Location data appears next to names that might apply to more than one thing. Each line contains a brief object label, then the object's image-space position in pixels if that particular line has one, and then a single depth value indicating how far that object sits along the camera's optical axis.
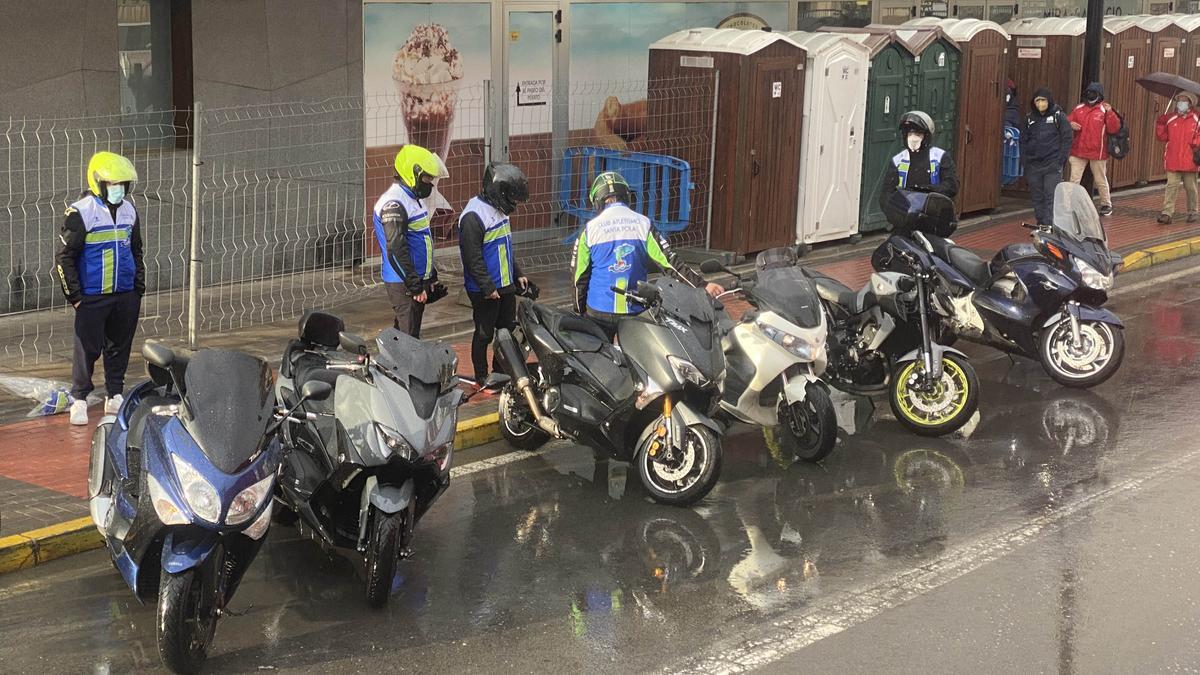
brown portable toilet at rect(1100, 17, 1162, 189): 21.27
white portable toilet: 15.98
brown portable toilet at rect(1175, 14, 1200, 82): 22.81
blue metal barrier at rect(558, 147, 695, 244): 15.14
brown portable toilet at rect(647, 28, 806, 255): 15.16
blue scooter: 6.01
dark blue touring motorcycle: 10.85
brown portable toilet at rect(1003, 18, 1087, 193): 20.50
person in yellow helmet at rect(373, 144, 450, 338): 9.91
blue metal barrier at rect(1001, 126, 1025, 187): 19.75
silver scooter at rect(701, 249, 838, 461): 8.99
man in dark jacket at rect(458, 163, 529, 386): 9.98
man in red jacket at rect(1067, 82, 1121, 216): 18.77
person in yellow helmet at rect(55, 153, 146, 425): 9.16
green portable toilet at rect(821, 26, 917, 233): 16.89
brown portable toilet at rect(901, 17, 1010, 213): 18.44
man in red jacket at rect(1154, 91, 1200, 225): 18.66
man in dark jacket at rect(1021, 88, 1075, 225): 17.53
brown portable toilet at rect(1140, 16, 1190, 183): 22.14
